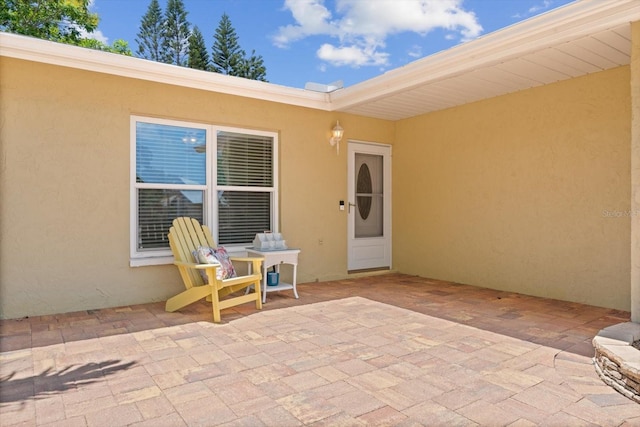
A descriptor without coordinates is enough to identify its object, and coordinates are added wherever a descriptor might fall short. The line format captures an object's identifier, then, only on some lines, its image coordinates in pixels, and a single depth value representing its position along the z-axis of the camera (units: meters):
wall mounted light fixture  6.02
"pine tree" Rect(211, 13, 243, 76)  16.45
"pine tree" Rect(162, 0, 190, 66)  16.70
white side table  4.71
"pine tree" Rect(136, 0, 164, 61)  16.44
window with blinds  4.70
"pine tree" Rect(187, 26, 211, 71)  16.41
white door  6.46
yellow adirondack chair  3.94
